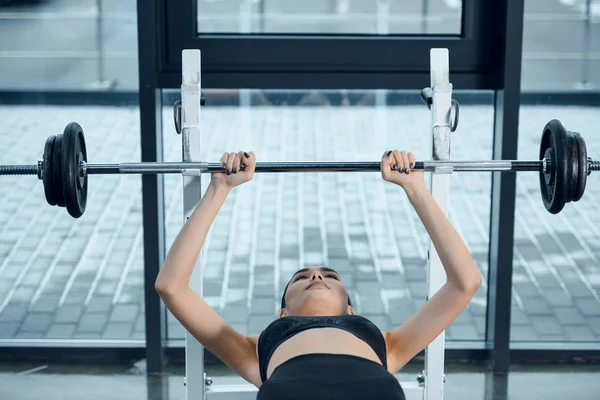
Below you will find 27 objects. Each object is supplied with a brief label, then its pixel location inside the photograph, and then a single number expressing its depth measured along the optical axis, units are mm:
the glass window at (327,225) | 2930
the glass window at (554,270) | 2996
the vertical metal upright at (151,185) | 2668
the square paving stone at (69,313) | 2992
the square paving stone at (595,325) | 2994
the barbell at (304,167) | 1942
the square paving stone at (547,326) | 3006
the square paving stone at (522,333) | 2998
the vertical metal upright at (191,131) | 2082
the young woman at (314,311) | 1921
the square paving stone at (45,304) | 2996
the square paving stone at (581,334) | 2994
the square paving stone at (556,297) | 3027
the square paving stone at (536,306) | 3031
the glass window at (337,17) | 2748
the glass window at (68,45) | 2740
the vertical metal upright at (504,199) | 2668
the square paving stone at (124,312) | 2998
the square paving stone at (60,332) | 2976
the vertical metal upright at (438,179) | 2115
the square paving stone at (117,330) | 2979
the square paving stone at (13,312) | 2975
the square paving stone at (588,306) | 3004
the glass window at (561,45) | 2785
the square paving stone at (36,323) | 2979
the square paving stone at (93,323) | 2979
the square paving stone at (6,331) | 2971
